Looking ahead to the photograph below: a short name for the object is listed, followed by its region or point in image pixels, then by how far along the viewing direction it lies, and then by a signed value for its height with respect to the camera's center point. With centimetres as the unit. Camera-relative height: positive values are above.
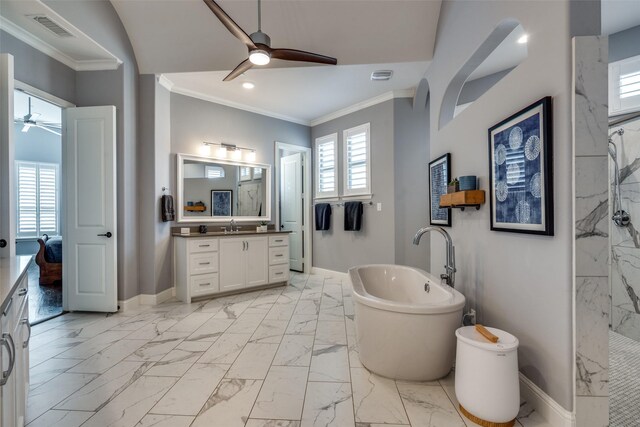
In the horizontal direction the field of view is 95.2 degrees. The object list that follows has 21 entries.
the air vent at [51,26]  251 +170
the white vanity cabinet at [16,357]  99 -59
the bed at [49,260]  451 -71
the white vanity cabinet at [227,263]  369 -68
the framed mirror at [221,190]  410 +36
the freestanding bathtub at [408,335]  180 -78
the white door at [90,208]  321 +7
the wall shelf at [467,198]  209 +10
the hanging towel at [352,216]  461 -5
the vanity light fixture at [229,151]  429 +98
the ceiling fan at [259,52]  218 +140
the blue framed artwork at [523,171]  149 +24
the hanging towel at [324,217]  509 -7
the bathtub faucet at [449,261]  231 -39
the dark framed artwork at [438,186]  268 +27
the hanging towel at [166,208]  367 +8
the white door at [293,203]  548 +20
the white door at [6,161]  200 +38
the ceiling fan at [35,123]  506 +178
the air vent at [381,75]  369 +178
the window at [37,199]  625 +35
